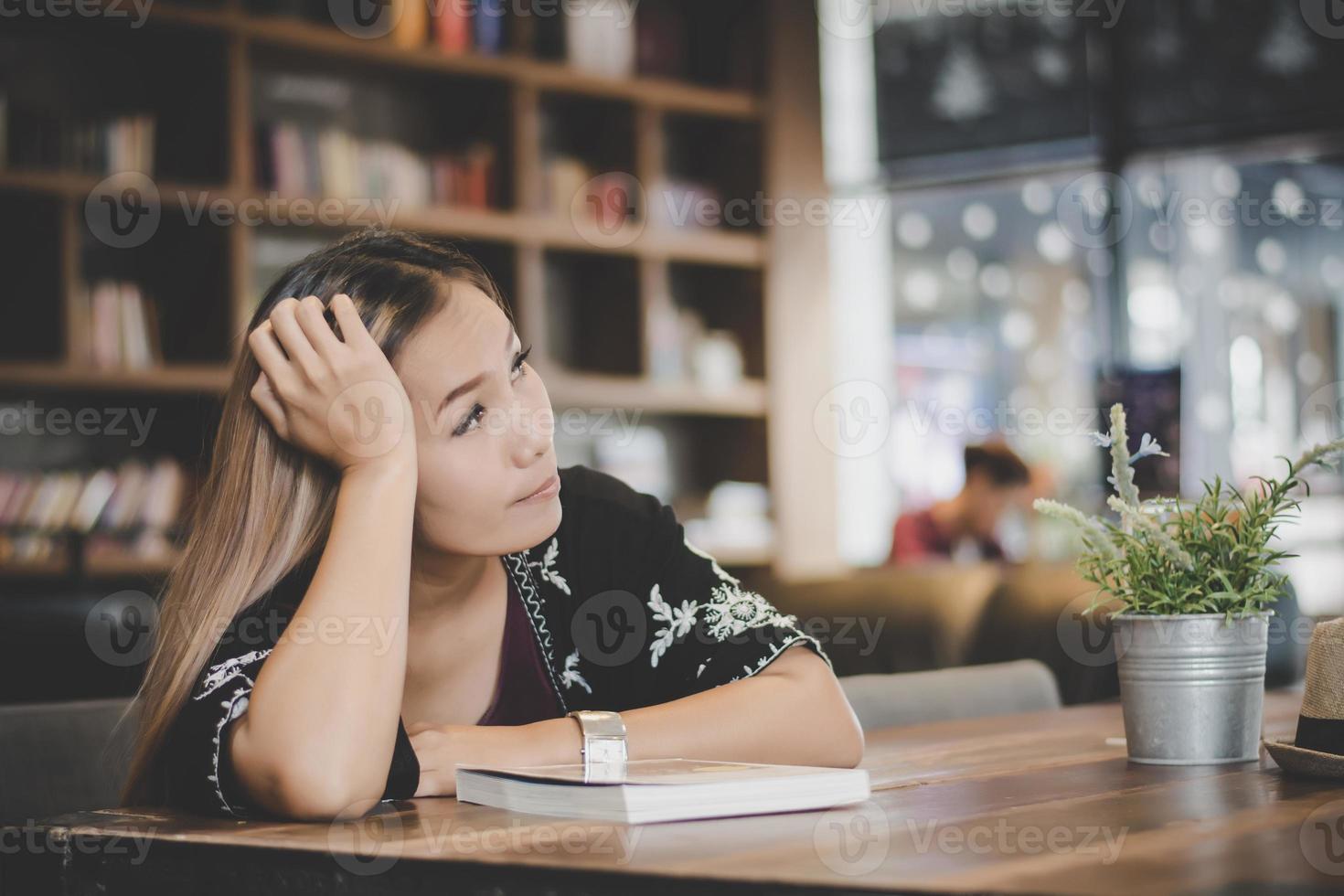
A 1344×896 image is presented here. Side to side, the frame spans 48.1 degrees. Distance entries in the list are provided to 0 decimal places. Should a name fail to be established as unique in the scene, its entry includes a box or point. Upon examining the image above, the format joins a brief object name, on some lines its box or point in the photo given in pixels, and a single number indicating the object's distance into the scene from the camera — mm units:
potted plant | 1286
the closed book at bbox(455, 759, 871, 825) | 989
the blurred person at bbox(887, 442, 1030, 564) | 5434
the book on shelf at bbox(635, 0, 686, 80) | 5695
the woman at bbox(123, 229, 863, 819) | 1179
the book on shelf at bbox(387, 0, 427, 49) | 4895
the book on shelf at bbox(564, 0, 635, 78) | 5363
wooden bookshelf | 4375
